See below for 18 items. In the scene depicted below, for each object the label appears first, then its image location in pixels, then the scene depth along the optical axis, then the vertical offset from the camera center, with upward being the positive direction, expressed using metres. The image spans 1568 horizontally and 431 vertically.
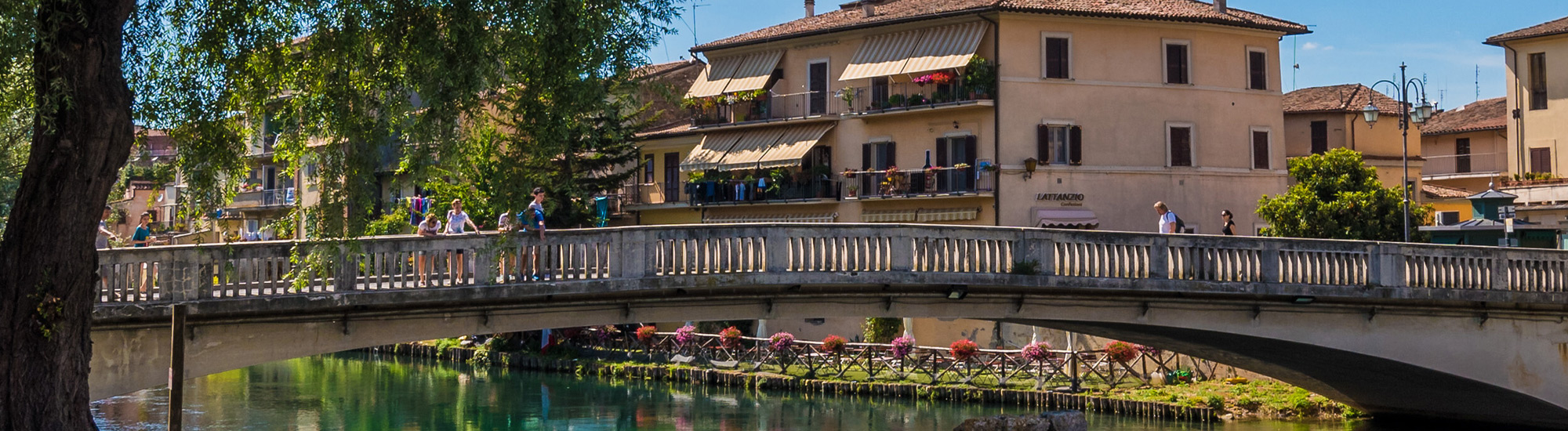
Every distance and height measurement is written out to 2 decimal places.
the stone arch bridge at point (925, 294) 19.53 -0.46
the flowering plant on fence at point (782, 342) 41.16 -2.04
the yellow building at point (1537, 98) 51.03 +5.05
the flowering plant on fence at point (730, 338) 42.22 -1.99
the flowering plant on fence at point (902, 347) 38.19 -2.03
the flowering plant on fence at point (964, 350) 36.19 -1.98
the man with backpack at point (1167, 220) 26.56 +0.63
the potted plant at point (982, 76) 44.72 +4.96
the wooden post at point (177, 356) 18.61 -1.06
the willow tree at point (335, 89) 14.88 +1.77
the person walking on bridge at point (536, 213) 21.29 +0.62
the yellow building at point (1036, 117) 45.03 +4.02
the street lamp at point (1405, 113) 36.09 +3.24
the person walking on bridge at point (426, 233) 20.33 +0.38
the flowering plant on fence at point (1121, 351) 34.34 -1.92
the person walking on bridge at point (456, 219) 23.22 +0.59
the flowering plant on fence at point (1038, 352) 35.25 -1.98
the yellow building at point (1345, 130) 55.09 +4.32
